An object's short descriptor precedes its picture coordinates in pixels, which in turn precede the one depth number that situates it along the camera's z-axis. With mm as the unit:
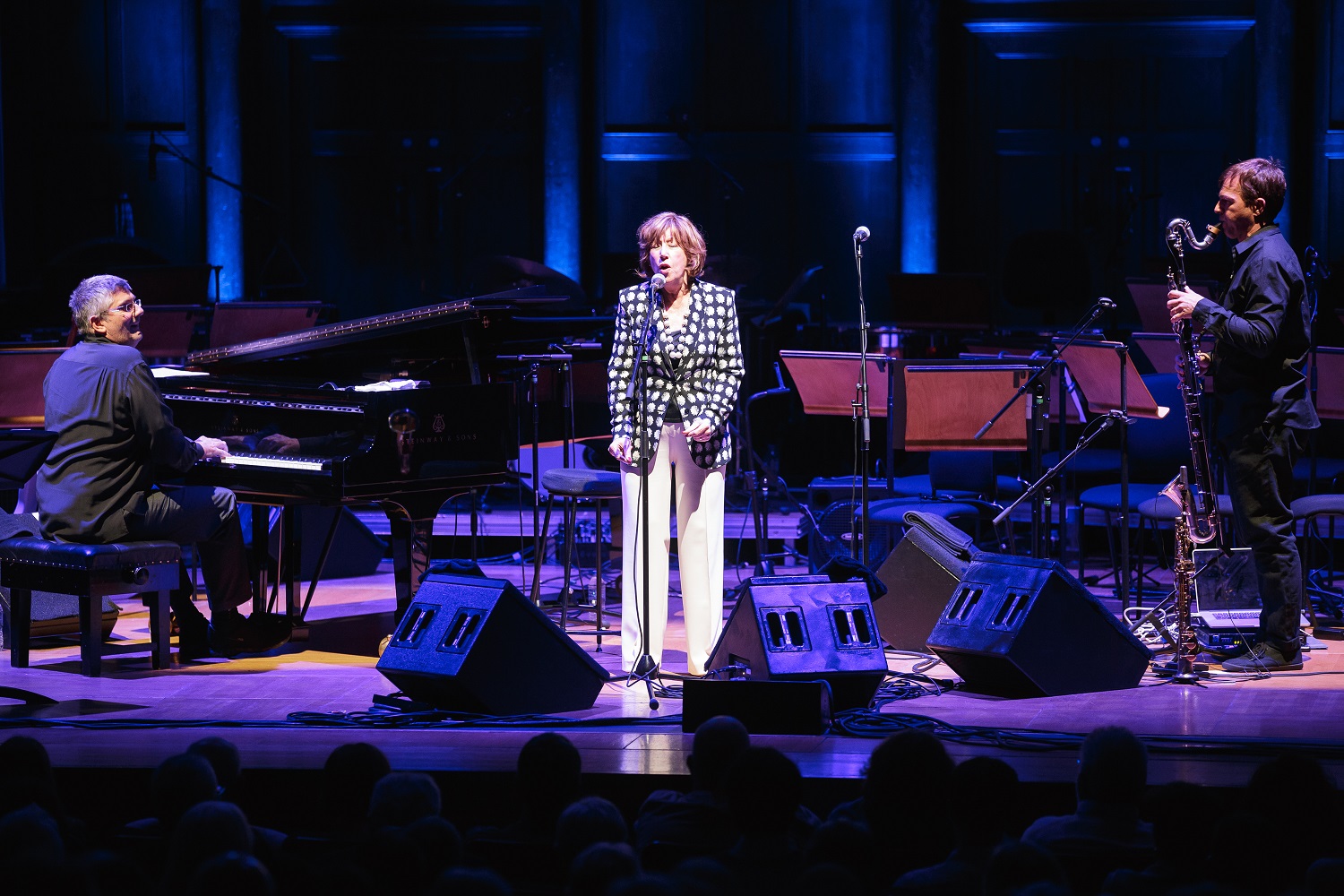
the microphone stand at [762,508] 16031
